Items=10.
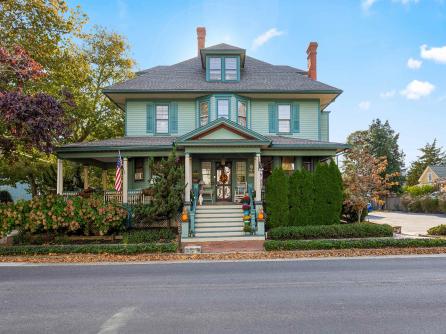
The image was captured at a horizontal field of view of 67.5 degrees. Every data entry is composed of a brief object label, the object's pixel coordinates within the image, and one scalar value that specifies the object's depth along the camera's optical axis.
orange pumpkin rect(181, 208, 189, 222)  14.74
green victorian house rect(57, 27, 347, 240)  17.61
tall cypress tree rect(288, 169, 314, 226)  16.55
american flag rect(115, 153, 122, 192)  16.29
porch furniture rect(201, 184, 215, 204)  19.47
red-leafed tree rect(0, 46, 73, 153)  12.66
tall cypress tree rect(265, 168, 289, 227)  16.31
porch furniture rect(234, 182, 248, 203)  19.11
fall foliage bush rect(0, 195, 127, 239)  14.51
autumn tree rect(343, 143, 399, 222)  17.56
